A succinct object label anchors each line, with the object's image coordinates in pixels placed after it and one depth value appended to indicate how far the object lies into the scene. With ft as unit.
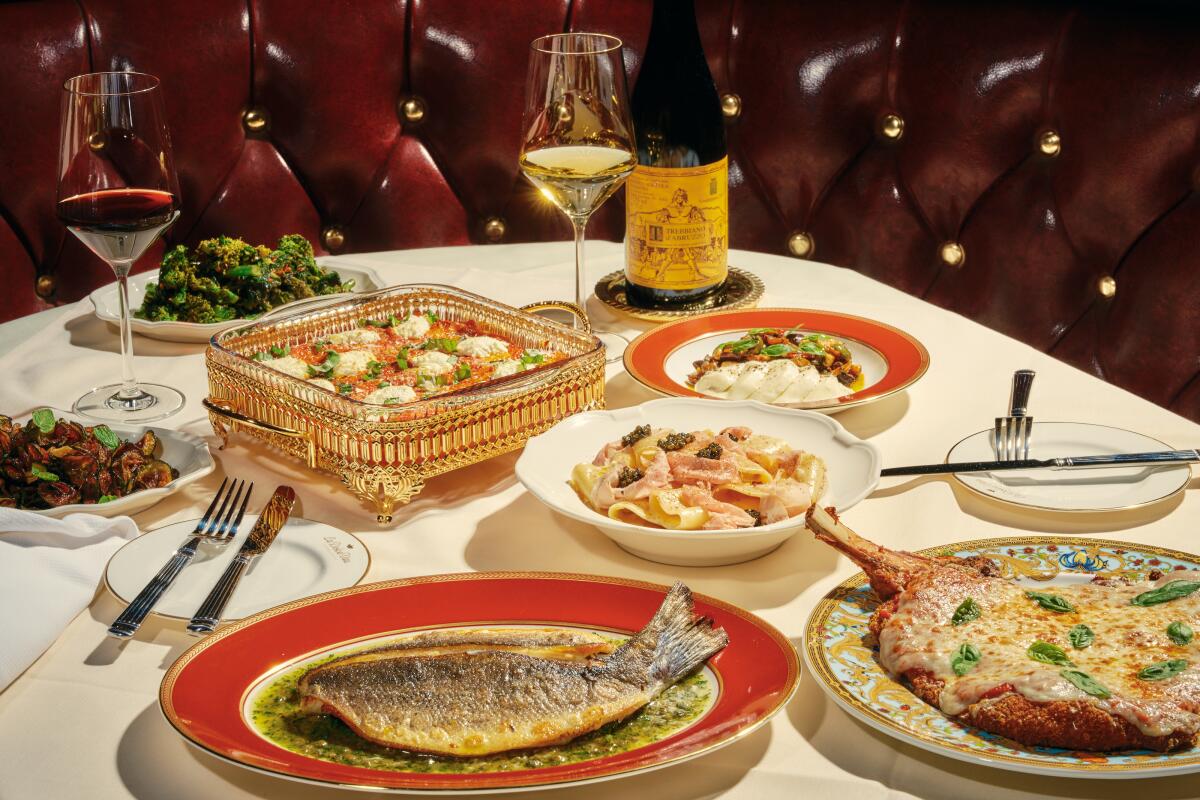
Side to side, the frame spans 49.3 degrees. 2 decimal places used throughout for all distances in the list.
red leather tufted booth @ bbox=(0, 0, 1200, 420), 8.73
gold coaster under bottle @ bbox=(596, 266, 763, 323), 7.11
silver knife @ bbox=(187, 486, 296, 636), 4.14
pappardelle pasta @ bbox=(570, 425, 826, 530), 4.52
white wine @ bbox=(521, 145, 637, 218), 6.40
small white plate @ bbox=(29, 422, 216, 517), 4.94
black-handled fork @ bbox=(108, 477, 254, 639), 4.14
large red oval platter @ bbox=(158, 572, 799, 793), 3.26
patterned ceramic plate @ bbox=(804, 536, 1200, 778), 3.26
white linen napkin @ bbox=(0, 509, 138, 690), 4.10
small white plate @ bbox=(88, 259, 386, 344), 6.76
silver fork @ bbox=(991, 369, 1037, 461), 5.42
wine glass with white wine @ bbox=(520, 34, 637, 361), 6.28
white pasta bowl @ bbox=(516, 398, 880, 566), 4.41
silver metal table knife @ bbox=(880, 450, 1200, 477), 5.09
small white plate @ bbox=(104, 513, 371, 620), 4.34
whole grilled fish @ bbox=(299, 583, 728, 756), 3.37
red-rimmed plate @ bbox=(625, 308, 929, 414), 5.98
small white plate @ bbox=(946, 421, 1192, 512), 4.99
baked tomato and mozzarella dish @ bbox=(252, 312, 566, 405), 5.49
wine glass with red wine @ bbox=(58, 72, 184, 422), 5.65
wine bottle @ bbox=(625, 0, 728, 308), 6.82
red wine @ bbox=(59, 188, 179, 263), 5.70
